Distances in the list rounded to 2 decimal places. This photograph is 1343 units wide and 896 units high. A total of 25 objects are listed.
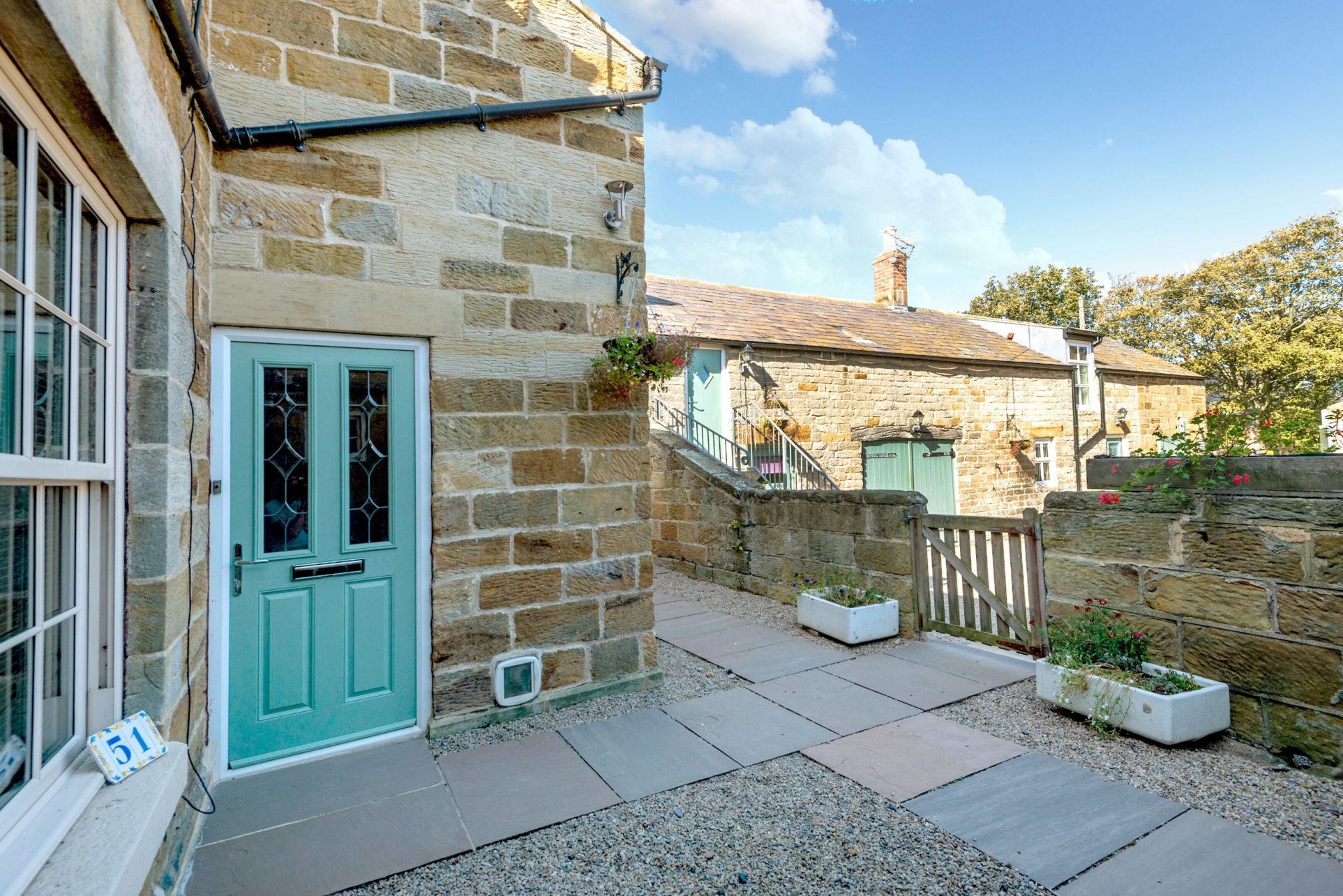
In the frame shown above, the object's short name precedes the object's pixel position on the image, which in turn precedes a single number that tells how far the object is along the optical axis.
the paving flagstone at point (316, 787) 2.48
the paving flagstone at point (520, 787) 2.50
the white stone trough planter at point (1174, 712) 2.88
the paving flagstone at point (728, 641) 4.78
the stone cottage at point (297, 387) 1.51
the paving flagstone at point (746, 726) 3.11
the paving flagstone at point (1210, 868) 1.99
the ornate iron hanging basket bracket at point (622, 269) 3.76
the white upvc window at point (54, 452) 1.38
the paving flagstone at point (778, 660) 4.28
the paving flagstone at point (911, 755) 2.75
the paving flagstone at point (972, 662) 4.05
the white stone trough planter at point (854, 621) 4.79
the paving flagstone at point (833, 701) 3.44
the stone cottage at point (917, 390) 10.85
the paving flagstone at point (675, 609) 5.94
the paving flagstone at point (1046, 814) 2.19
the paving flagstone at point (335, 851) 2.12
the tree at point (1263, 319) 18.84
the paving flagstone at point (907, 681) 3.74
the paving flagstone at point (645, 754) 2.80
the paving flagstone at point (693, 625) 5.31
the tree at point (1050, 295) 23.80
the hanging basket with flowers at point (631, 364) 3.53
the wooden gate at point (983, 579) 4.23
